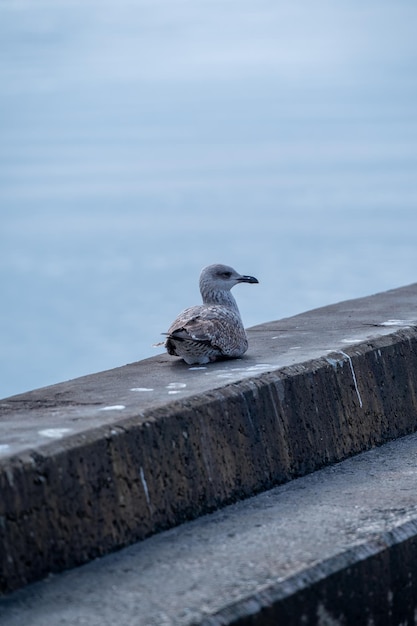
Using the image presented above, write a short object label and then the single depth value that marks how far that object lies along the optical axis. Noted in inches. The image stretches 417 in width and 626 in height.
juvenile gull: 457.7
